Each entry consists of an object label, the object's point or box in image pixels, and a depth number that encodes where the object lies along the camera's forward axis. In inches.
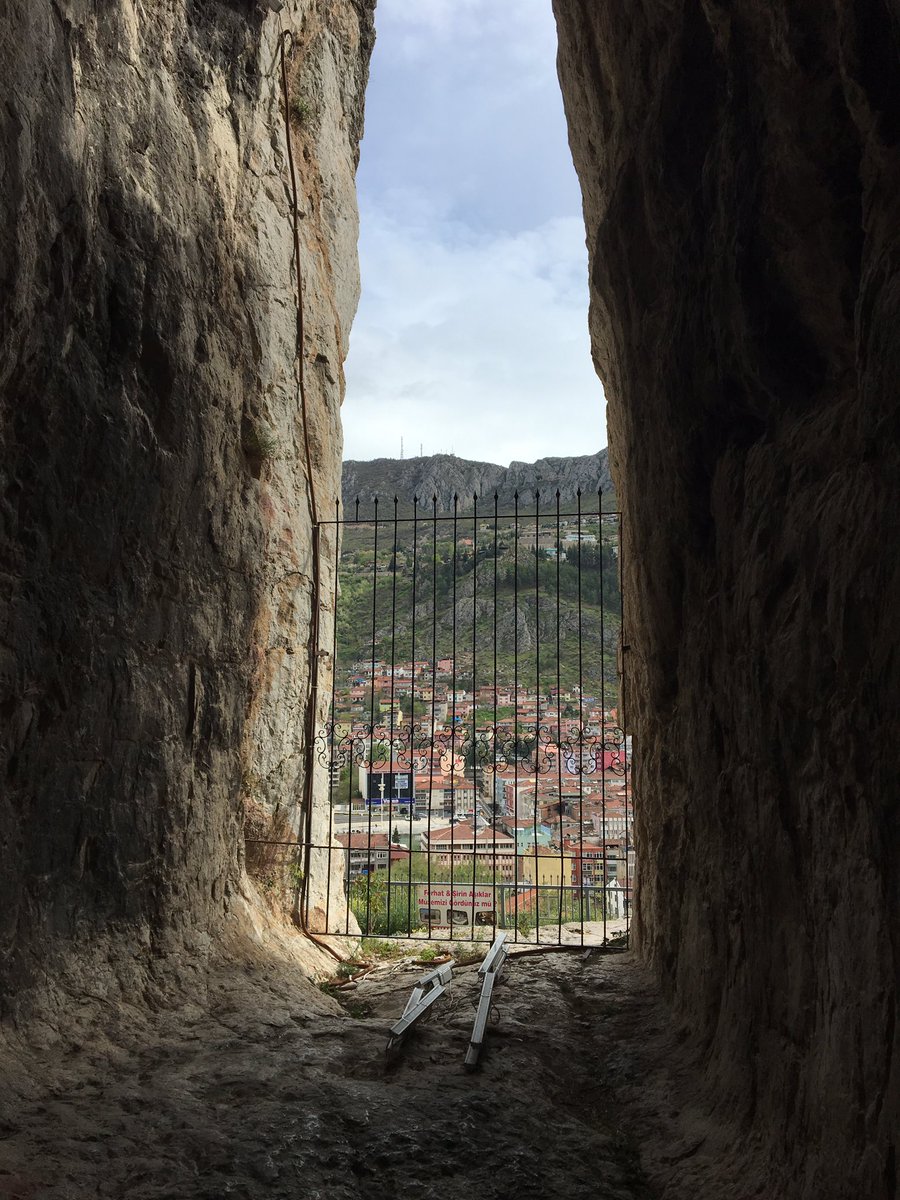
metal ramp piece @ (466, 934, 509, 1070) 204.1
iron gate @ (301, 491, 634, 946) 330.6
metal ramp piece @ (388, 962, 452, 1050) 214.2
